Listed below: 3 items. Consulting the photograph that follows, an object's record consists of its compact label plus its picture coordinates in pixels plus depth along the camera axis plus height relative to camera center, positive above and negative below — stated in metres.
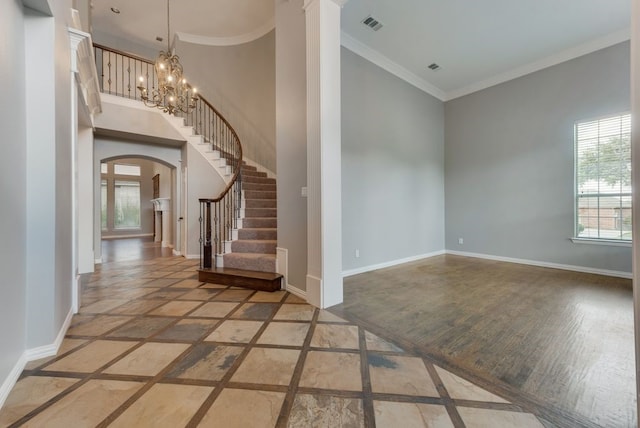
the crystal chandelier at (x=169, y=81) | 3.80 +2.01
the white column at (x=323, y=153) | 2.73 +0.64
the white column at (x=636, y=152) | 0.93 +0.22
